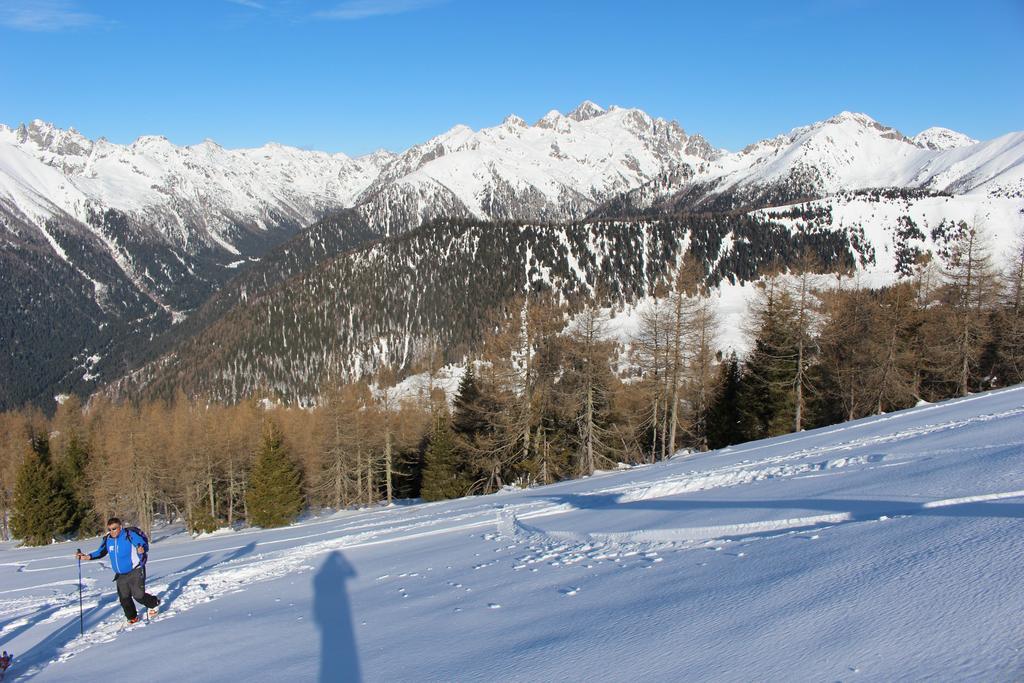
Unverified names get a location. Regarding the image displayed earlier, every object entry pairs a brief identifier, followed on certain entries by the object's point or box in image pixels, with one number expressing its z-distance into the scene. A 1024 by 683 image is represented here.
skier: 9.56
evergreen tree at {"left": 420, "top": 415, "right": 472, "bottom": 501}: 38.72
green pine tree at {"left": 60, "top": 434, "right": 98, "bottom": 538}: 52.38
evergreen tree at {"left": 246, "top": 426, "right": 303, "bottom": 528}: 40.09
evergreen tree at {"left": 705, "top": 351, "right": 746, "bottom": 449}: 37.00
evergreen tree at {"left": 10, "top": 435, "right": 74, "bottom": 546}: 46.47
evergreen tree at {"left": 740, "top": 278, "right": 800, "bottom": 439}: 32.09
